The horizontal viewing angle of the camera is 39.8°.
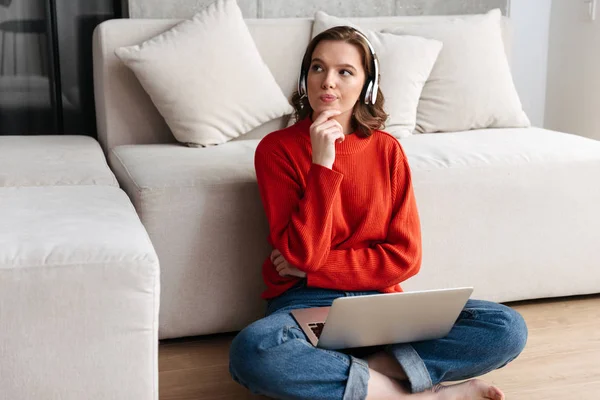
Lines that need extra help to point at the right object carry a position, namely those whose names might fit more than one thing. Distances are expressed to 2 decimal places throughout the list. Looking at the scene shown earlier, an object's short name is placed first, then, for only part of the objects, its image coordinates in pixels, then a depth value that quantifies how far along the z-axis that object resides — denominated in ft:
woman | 5.18
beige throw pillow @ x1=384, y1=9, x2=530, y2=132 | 8.87
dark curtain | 9.41
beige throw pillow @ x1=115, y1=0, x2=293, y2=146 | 7.83
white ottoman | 4.50
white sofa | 6.53
